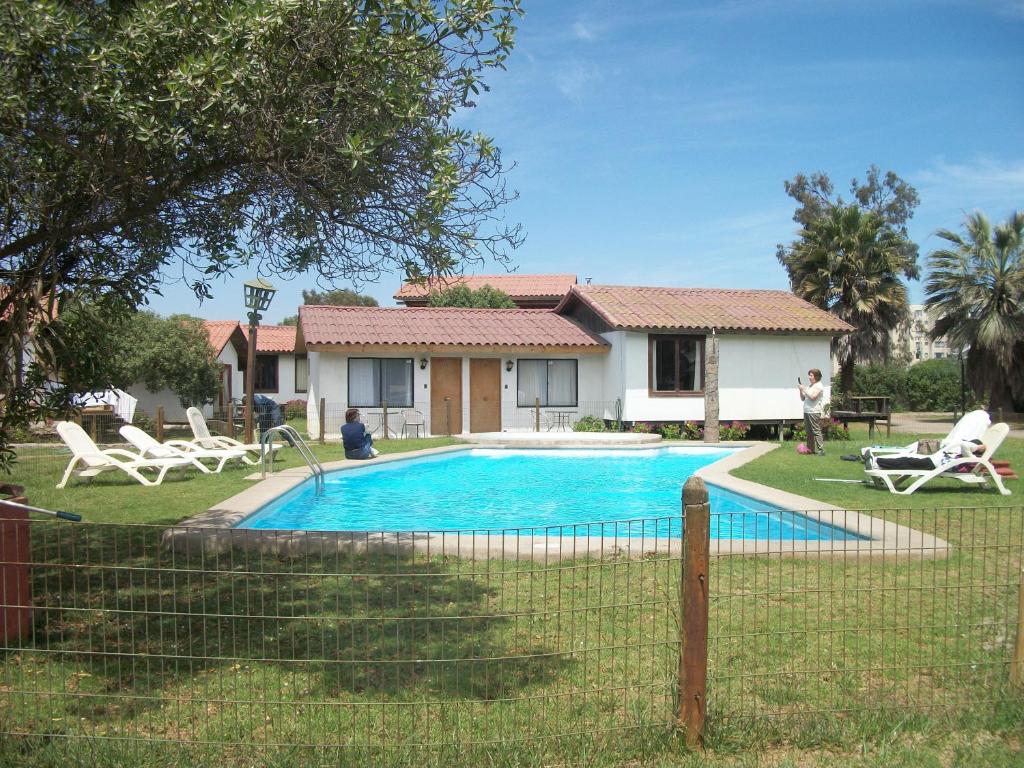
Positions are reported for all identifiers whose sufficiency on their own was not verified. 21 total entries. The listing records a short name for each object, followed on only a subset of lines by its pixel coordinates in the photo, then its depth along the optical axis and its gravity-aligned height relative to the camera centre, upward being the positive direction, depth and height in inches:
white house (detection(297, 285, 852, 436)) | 927.7 +33.9
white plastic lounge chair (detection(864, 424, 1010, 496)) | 438.0 -44.4
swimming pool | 430.0 -68.1
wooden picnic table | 825.5 -27.7
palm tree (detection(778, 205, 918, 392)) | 1116.5 +151.6
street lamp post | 714.8 +78.0
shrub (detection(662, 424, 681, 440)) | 912.3 -47.1
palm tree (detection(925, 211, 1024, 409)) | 1082.1 +117.9
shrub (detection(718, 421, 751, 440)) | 922.7 -47.6
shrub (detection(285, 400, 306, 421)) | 1389.0 -31.7
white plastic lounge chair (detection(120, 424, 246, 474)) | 537.6 -39.8
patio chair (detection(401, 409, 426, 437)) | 942.5 -31.4
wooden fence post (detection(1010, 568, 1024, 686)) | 167.8 -55.8
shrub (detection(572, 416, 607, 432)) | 952.3 -41.7
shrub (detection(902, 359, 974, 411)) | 1428.4 +3.2
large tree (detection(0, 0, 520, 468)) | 201.5 +67.2
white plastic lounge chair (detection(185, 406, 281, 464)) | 605.1 -36.8
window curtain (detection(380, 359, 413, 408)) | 954.7 +10.1
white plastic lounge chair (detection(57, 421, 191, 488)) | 499.2 -42.8
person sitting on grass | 627.8 -37.4
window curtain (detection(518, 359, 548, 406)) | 1000.9 +11.2
